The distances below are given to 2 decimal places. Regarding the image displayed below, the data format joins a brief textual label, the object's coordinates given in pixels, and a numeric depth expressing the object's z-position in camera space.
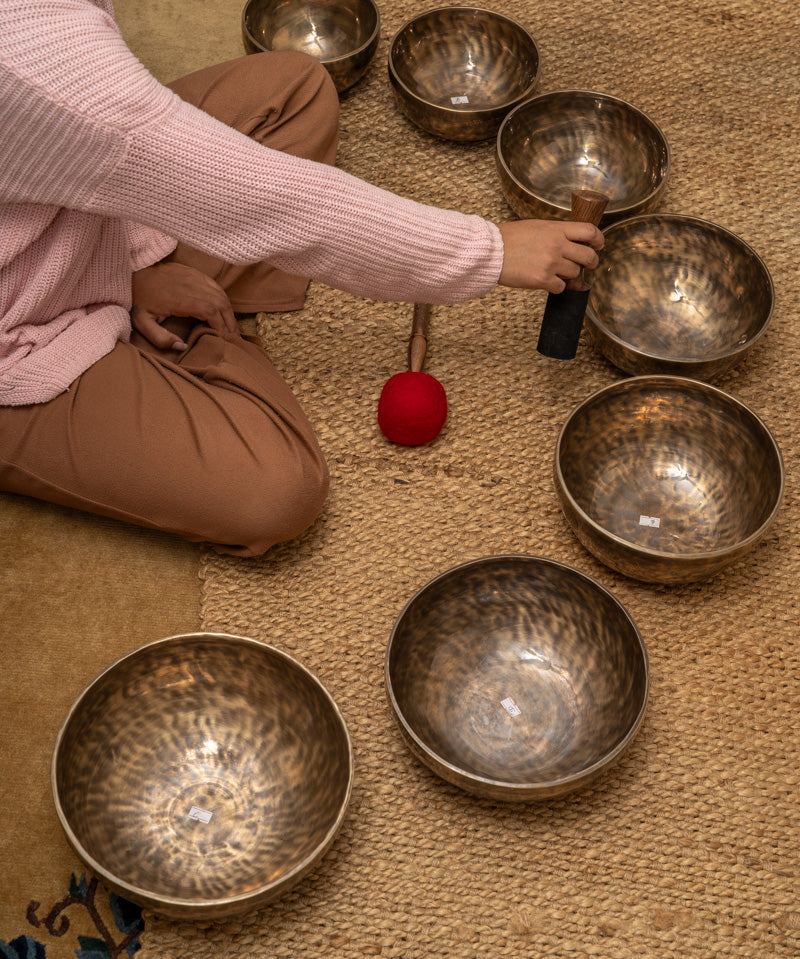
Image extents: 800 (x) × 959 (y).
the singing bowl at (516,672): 1.12
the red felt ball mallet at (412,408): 1.34
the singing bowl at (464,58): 1.84
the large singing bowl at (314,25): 1.90
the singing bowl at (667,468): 1.29
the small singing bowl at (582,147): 1.70
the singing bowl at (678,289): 1.50
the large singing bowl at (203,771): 1.03
